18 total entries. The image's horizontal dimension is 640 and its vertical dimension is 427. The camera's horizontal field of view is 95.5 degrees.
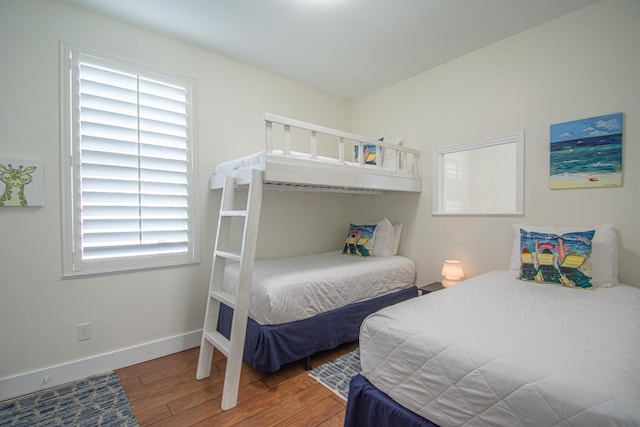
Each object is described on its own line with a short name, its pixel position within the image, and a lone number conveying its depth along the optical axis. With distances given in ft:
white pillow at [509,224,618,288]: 6.05
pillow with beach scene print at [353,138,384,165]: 11.39
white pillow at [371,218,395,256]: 10.18
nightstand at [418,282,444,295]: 8.78
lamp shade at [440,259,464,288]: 8.70
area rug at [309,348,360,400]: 6.20
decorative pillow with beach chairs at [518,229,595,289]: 6.04
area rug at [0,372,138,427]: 5.25
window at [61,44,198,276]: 6.68
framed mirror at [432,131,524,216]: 9.75
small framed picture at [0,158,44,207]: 5.93
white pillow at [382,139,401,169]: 10.68
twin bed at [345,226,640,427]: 2.63
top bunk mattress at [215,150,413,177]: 6.41
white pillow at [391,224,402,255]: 10.39
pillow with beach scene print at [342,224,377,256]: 10.23
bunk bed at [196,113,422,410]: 6.04
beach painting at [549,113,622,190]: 6.51
